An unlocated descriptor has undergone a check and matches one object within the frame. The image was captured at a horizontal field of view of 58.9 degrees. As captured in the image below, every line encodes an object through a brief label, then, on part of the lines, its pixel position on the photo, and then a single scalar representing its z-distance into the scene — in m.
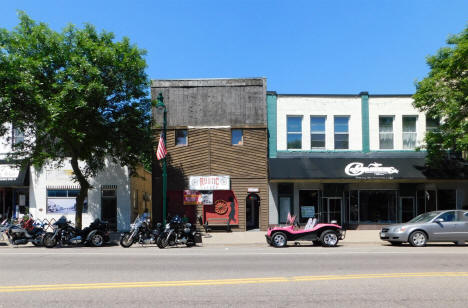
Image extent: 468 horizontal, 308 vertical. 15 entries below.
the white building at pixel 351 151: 24.41
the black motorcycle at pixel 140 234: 16.75
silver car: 16.11
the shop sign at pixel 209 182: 24.08
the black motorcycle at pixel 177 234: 16.11
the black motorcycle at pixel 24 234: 16.86
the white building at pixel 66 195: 23.70
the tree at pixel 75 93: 17.20
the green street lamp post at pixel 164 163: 18.86
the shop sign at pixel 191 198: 24.05
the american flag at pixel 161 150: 19.42
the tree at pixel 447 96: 19.66
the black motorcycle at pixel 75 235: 16.66
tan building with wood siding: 24.17
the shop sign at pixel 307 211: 24.50
